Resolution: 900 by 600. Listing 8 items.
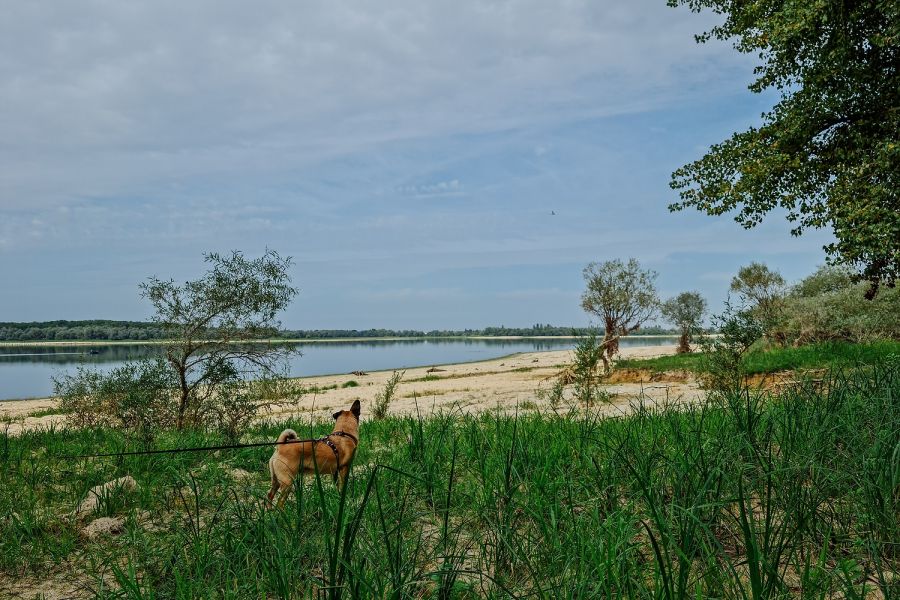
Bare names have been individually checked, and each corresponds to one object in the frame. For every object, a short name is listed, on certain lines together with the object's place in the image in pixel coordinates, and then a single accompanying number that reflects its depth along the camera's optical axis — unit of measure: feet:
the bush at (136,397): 39.01
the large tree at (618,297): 175.11
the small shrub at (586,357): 40.78
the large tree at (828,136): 43.01
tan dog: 14.75
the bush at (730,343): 43.11
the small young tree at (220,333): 42.16
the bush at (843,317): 90.63
